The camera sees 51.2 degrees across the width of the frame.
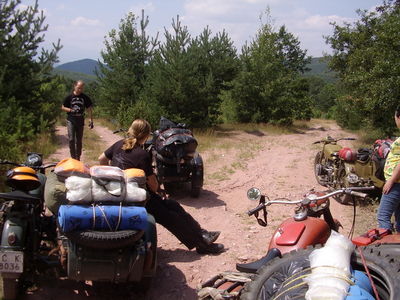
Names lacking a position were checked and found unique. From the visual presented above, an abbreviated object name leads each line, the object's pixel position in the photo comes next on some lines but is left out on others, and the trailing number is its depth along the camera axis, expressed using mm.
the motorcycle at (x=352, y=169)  6719
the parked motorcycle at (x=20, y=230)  3271
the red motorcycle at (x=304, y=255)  2479
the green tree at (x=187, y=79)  15656
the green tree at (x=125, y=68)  18141
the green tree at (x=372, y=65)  11680
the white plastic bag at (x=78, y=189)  3250
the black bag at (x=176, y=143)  6633
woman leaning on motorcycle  4531
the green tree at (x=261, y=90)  19531
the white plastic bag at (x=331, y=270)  2211
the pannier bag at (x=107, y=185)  3334
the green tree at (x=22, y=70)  9445
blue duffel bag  3107
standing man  8375
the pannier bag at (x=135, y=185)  3449
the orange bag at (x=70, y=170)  3414
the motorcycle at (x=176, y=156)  6664
